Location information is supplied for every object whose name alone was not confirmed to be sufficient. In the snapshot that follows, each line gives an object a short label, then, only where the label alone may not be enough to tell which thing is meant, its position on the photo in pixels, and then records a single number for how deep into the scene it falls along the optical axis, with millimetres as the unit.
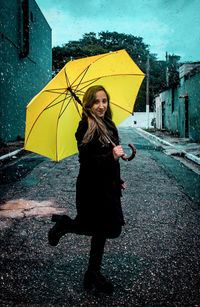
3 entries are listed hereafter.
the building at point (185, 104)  15344
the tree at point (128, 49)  44312
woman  2152
